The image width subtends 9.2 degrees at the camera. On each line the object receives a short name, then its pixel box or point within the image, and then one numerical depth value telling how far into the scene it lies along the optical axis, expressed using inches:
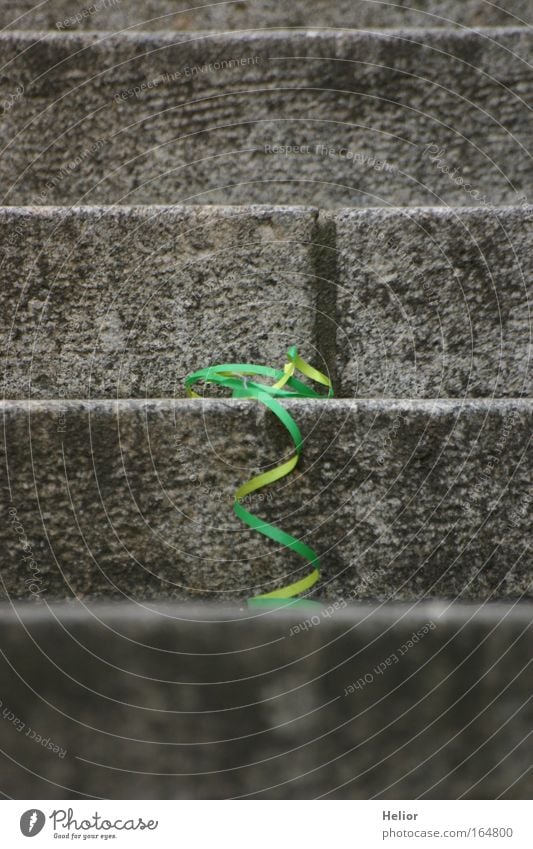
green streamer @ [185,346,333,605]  93.1
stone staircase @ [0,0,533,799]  90.1
